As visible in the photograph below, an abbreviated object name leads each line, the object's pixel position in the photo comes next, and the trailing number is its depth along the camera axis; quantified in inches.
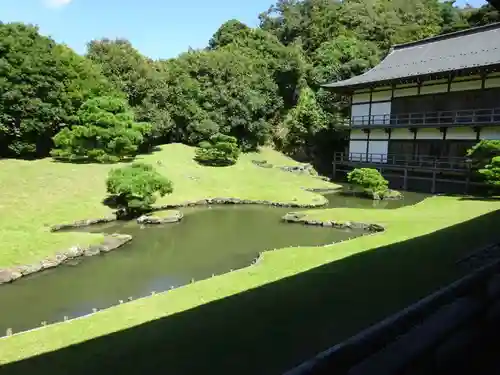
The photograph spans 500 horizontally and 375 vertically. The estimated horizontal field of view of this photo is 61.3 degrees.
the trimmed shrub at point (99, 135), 1016.2
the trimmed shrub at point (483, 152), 794.2
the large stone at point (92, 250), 497.6
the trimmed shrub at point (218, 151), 1164.5
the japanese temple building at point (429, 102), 895.1
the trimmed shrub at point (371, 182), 900.6
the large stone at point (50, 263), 450.0
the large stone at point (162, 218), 679.1
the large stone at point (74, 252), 484.2
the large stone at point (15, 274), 414.9
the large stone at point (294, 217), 680.4
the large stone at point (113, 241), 516.1
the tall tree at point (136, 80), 1238.3
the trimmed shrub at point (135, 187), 697.0
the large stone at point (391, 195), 908.0
